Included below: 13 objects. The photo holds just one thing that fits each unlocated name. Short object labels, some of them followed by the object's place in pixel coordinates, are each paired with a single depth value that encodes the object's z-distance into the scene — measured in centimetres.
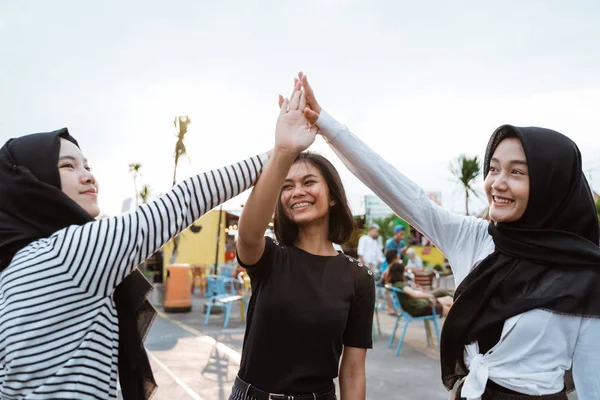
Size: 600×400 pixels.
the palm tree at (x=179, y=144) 1276
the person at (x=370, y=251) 1057
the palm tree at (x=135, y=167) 1978
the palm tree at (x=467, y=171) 1993
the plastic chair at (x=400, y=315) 650
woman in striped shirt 109
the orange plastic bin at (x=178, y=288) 1003
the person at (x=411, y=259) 1146
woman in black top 150
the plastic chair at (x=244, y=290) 896
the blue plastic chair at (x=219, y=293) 816
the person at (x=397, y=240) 1001
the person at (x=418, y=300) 647
